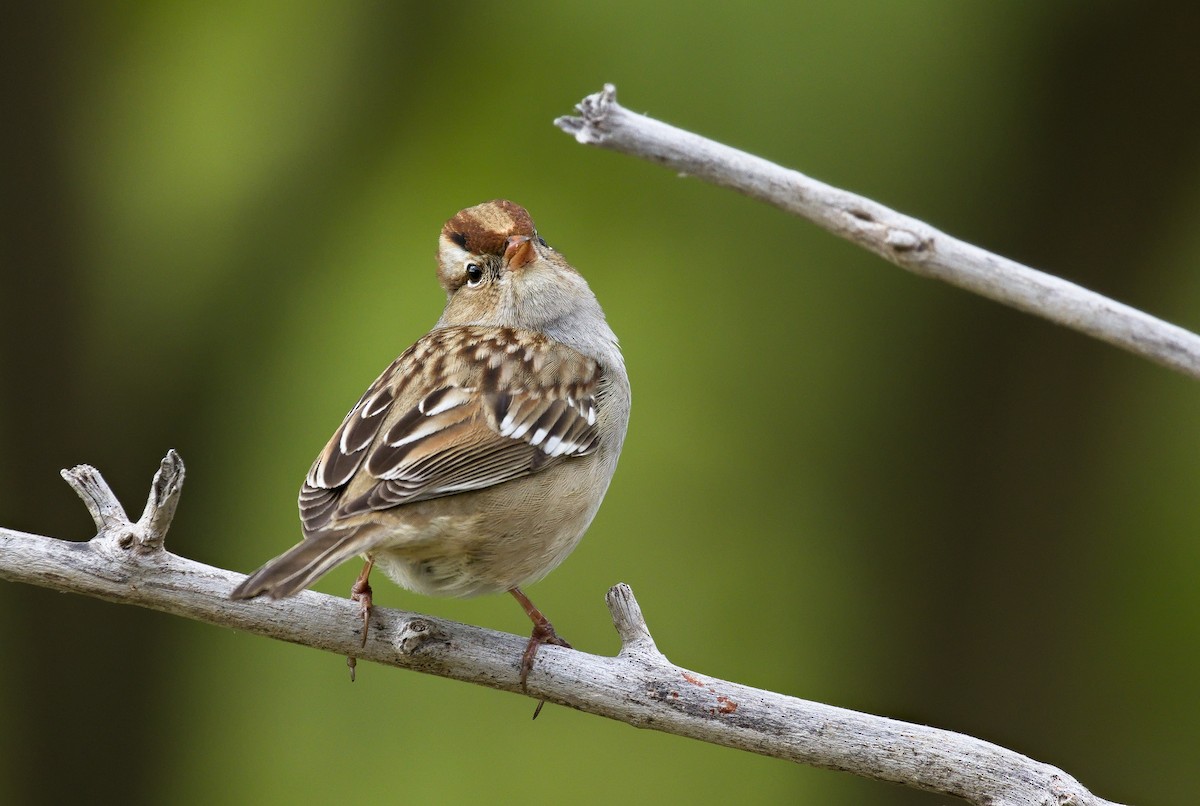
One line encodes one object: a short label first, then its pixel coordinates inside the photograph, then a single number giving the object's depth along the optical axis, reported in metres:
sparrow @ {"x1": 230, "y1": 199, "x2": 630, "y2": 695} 6.32
